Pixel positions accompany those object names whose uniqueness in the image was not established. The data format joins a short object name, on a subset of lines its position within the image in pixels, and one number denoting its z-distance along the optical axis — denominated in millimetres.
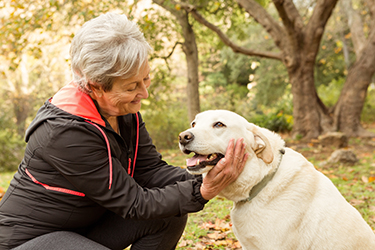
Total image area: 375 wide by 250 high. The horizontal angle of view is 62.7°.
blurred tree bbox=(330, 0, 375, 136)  8438
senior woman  1748
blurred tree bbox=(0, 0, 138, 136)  6141
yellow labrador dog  1876
